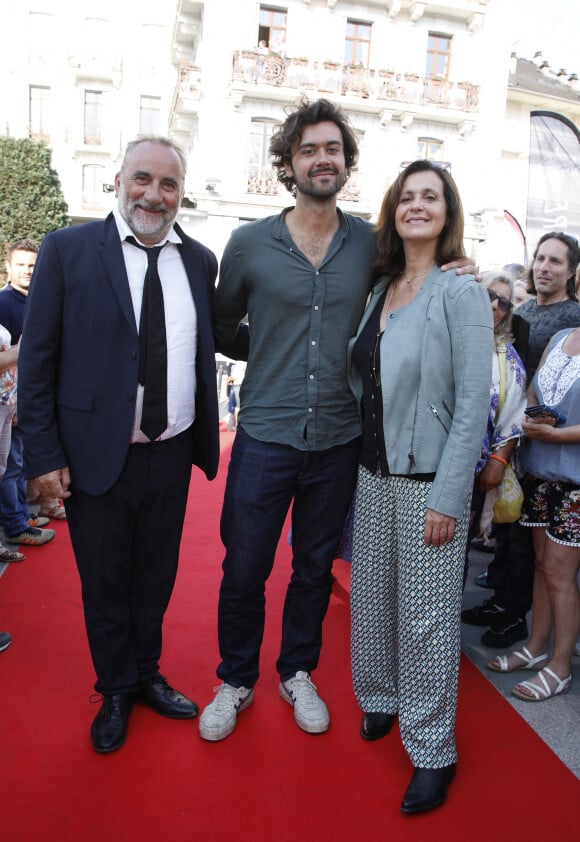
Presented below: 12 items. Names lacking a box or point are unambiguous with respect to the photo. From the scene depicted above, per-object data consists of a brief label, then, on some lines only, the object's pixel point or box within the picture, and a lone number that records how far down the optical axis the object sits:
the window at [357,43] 17.05
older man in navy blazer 2.12
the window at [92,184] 22.78
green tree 16.27
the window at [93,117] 22.38
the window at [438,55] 17.62
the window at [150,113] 22.61
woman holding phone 2.58
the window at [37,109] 22.25
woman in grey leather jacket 2.00
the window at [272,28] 16.39
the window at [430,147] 17.62
